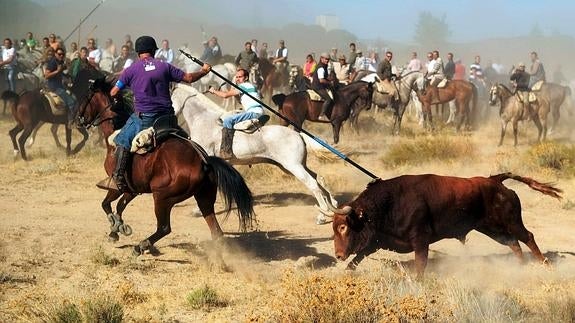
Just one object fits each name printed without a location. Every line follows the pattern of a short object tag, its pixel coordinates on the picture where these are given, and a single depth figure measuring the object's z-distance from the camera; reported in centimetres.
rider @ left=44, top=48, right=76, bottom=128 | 1700
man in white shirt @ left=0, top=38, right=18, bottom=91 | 2317
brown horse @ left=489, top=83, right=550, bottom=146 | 2120
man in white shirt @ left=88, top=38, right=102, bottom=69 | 2430
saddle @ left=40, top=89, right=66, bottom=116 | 1672
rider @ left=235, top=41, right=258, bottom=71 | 2523
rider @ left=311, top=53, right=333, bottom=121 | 2031
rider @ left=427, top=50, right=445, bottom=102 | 2509
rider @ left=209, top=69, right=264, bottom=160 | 1078
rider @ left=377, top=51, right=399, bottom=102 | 2333
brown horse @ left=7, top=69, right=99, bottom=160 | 1636
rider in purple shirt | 806
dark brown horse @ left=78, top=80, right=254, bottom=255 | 817
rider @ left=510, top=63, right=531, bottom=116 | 2147
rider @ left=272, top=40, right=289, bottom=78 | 2767
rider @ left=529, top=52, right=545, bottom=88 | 2686
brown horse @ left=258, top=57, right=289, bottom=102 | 2644
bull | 732
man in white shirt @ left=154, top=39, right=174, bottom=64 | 2739
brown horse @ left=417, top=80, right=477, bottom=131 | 2480
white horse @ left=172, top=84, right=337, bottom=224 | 1080
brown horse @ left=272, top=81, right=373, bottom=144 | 1842
